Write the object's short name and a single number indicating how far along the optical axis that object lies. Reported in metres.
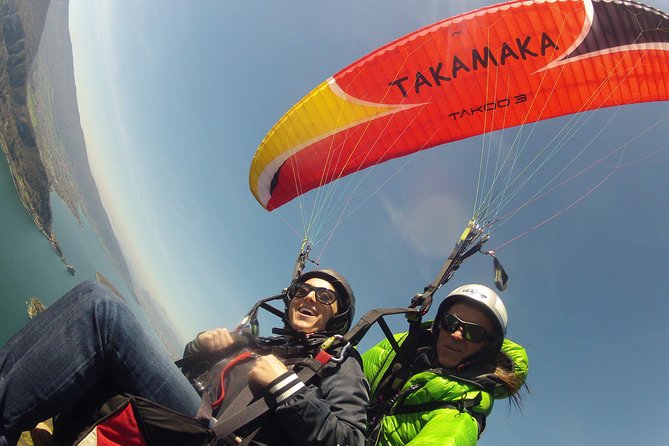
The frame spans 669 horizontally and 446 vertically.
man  1.59
